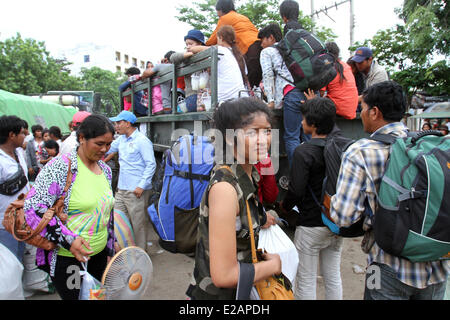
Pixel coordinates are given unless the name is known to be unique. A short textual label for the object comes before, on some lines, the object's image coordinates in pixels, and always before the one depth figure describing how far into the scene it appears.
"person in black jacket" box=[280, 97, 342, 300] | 2.39
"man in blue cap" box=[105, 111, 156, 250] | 4.10
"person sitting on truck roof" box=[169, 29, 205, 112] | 3.69
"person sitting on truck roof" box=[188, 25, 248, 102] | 3.27
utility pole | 15.66
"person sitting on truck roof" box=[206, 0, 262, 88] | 4.12
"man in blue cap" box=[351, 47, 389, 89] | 4.26
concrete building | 57.88
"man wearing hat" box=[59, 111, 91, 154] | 4.73
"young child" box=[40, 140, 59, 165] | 5.44
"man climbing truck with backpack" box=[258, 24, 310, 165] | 3.35
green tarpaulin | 10.14
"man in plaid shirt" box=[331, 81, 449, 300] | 1.60
